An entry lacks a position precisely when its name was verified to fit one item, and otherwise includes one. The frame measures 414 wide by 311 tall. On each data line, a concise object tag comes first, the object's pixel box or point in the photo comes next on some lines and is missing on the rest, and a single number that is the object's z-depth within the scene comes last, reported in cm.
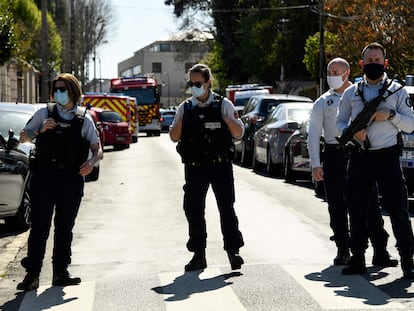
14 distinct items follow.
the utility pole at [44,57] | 4109
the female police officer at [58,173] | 891
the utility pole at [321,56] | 4300
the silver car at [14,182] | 1291
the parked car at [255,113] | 2608
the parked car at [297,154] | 1961
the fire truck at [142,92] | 5812
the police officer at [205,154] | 937
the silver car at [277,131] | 2219
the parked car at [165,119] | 7575
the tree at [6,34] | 3284
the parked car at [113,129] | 3912
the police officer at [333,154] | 977
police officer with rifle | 890
